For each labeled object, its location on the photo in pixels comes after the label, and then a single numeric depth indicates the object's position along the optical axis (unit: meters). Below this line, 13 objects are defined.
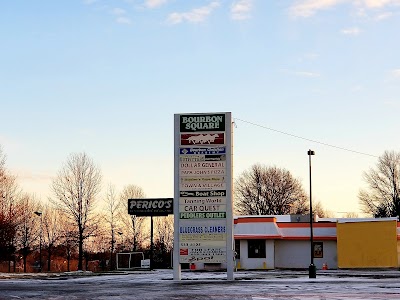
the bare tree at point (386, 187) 103.14
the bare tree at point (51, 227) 103.26
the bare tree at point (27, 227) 90.46
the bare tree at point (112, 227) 101.84
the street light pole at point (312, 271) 40.37
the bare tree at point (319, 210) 125.35
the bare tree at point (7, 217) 75.88
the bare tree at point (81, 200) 83.56
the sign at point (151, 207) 68.81
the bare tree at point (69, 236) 85.38
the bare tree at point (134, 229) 108.56
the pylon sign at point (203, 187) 39.78
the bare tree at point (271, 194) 107.50
